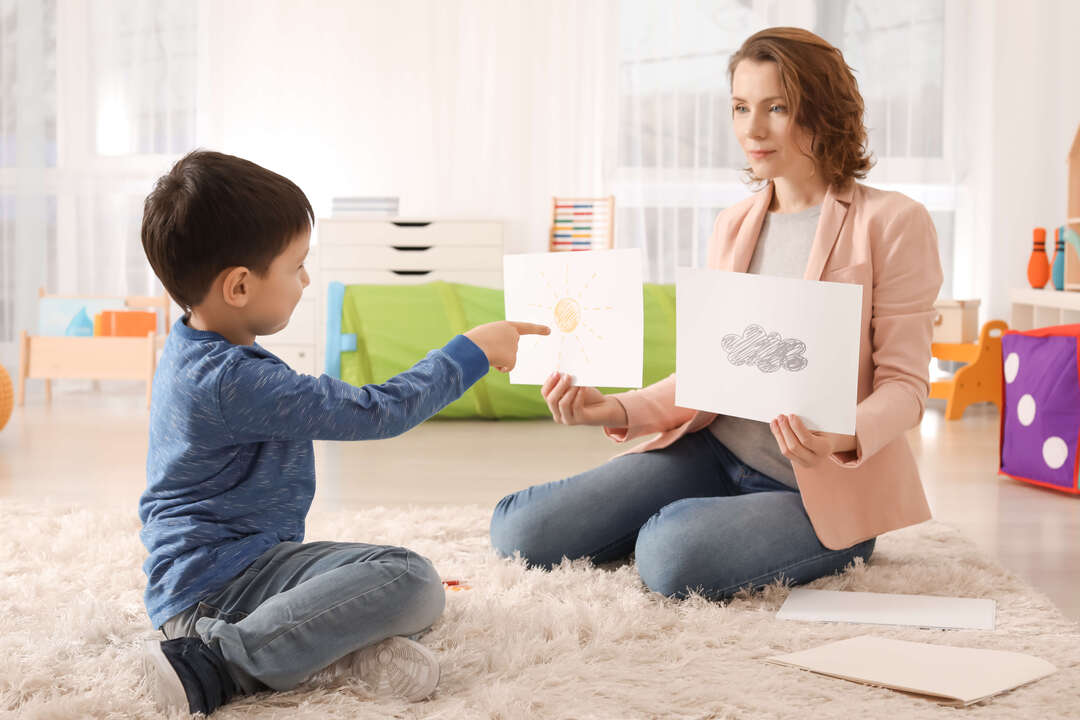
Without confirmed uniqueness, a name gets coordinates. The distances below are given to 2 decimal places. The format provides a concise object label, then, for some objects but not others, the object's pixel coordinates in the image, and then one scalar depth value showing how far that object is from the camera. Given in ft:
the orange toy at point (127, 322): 12.66
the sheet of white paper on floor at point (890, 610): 4.42
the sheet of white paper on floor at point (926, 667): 3.62
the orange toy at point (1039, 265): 10.38
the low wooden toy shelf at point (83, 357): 11.78
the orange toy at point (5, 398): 9.41
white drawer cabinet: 13.41
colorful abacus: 14.40
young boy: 3.56
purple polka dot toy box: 7.48
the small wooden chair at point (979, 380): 11.33
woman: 4.69
